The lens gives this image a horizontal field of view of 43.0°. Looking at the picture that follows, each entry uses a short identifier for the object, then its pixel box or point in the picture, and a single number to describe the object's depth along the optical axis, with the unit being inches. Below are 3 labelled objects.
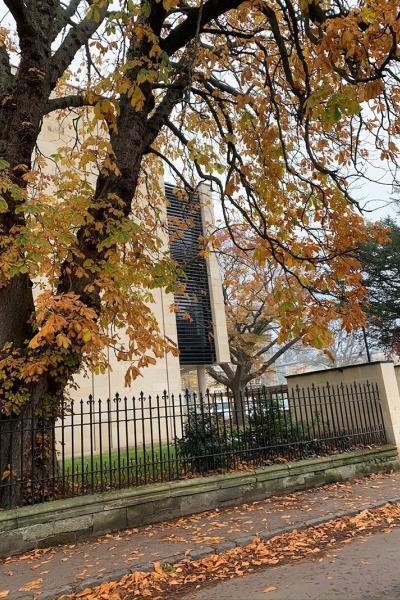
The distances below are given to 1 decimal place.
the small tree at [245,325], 1037.2
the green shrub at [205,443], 336.5
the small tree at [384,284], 827.4
